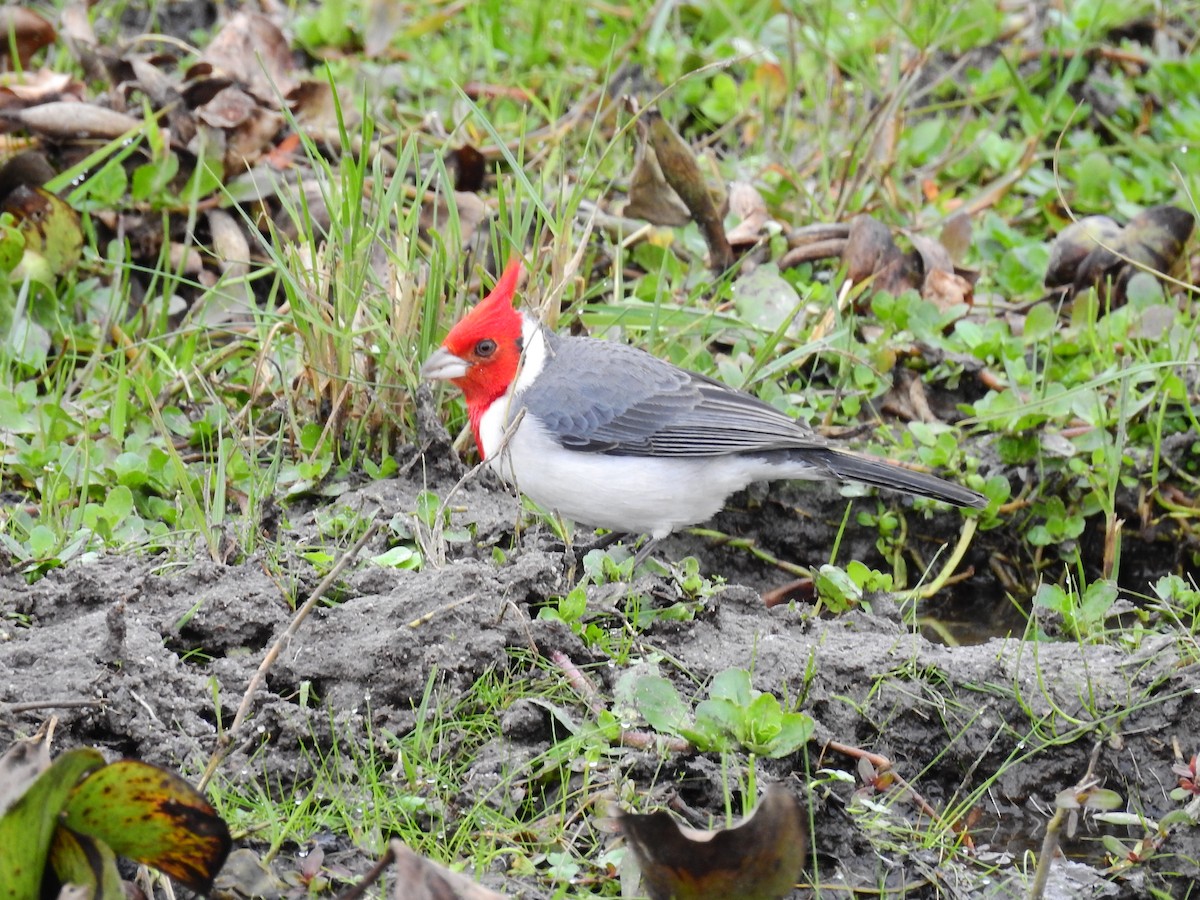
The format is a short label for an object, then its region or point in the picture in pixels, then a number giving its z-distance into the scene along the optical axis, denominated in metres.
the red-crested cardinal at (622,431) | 8.37
